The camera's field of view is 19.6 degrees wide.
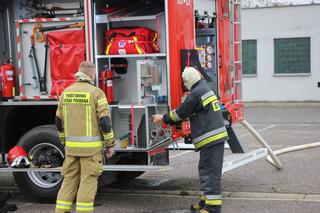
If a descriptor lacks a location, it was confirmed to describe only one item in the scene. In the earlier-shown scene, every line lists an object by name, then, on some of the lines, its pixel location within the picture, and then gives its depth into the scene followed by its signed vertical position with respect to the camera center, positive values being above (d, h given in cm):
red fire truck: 1135 -68
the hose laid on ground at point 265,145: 1474 -212
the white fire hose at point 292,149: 1531 -232
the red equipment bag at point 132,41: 1145 -32
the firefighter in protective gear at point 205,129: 1060 -134
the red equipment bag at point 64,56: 1209 -50
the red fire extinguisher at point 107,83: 1174 -84
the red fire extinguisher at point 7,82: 1259 -84
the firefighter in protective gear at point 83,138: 996 -130
